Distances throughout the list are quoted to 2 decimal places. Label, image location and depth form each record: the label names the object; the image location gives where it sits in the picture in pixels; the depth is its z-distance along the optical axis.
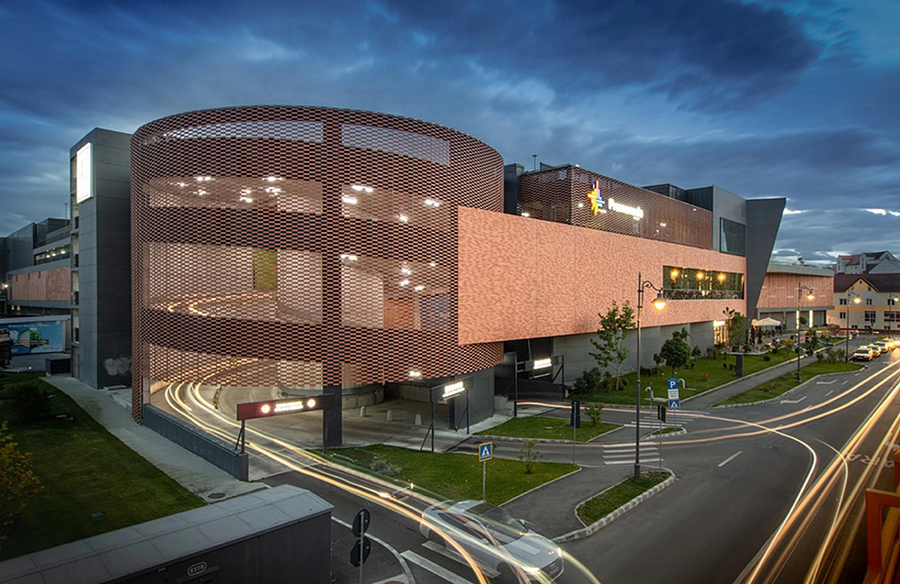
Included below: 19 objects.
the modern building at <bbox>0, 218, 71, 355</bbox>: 53.75
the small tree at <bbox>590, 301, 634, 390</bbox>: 36.78
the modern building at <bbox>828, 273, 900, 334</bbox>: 94.44
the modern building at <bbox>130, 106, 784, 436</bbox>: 23.00
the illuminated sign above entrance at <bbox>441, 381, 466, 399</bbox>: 25.68
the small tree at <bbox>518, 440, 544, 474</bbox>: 20.34
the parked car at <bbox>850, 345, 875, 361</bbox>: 54.19
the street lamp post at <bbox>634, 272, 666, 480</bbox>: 19.08
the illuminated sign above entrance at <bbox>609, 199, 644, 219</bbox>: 41.51
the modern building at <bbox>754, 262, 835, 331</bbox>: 77.47
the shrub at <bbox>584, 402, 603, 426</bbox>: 27.91
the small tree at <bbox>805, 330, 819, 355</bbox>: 58.81
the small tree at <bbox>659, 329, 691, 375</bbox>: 42.78
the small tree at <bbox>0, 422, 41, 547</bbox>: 13.04
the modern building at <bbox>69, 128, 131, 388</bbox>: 36.50
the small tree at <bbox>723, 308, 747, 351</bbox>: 59.06
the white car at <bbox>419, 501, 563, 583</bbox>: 12.11
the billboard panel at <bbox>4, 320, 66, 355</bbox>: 53.66
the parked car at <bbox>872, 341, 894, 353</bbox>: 62.64
